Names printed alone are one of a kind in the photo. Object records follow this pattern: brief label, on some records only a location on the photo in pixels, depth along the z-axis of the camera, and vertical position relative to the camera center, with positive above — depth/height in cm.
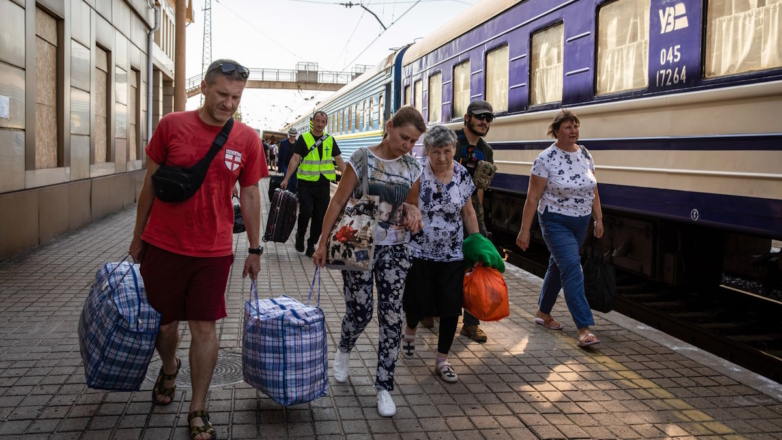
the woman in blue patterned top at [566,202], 532 -12
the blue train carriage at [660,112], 500 +63
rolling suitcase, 867 -46
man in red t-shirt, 347 -25
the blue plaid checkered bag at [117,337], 366 -81
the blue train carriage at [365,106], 1573 +198
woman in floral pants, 390 -28
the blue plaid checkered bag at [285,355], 372 -89
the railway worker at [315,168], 885 +13
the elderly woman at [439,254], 443 -44
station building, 846 +87
